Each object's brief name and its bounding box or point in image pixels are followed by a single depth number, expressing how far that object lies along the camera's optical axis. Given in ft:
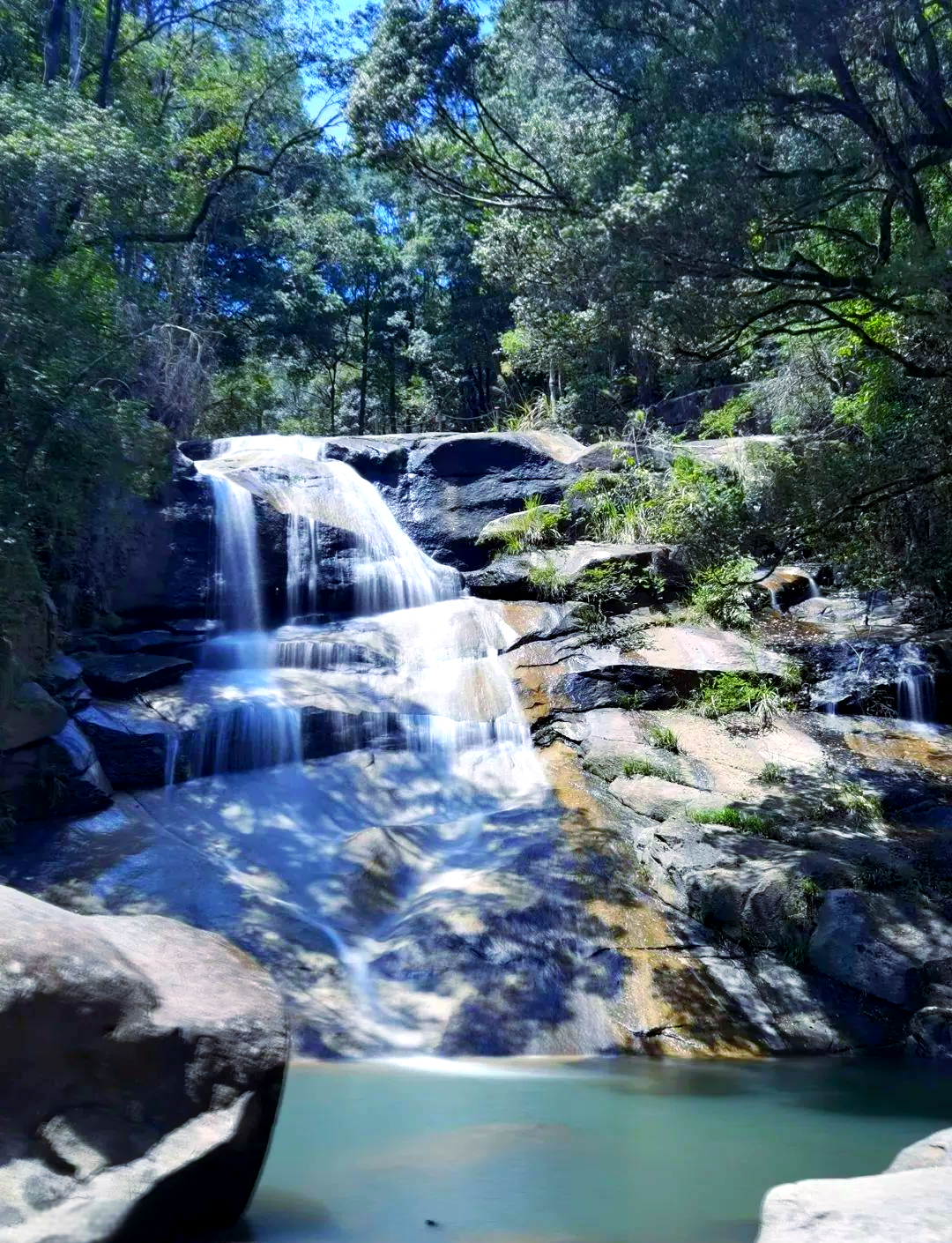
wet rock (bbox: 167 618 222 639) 47.67
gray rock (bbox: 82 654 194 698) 41.29
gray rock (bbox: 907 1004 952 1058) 26.58
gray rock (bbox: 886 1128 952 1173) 13.19
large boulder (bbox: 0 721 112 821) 34.50
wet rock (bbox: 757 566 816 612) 50.90
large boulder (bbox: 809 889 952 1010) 28.14
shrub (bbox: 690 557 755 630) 47.98
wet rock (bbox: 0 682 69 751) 34.14
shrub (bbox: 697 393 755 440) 71.26
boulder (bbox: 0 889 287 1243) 11.85
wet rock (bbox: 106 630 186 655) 44.70
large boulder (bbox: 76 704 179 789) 37.68
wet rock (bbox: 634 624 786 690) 44.24
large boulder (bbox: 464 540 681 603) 50.67
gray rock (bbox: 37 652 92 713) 38.40
